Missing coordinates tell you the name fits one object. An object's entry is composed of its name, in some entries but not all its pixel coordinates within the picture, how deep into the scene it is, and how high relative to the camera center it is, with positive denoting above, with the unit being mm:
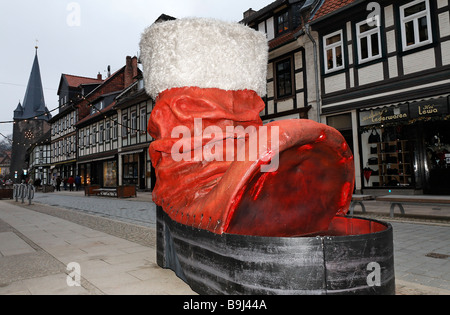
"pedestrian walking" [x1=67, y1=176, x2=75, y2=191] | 25520 +57
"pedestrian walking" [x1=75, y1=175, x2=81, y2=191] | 25850 +42
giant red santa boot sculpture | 1376 +30
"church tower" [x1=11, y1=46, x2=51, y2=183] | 58156 +13597
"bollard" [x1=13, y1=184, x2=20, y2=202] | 14809 -297
